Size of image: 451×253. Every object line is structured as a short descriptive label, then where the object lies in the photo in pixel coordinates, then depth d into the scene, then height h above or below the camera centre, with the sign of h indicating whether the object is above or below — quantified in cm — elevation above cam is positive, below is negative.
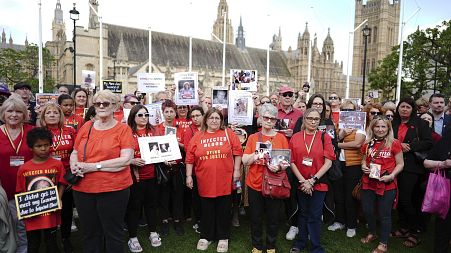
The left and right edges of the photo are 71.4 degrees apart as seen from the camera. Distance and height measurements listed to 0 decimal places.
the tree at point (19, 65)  3400 +425
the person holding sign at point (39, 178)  390 -94
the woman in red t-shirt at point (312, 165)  456 -83
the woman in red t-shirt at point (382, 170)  488 -92
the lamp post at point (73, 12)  1791 +526
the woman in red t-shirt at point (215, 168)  479 -95
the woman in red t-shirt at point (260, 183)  450 -113
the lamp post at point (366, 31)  2097 +531
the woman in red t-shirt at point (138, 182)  496 -125
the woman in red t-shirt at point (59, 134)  456 -46
